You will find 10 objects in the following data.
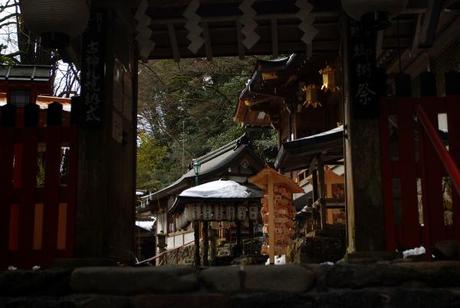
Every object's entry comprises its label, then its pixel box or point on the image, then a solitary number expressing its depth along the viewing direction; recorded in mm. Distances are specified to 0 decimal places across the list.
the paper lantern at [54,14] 5020
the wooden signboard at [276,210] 14734
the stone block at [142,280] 4383
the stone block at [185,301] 4285
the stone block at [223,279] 4348
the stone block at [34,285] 4582
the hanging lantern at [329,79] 14406
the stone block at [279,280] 4316
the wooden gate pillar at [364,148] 5027
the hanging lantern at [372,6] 4867
